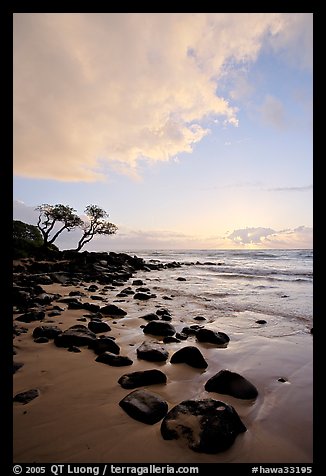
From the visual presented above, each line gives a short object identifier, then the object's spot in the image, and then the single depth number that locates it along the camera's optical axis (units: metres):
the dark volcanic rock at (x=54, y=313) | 6.15
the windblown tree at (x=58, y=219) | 26.03
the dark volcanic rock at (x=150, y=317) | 6.49
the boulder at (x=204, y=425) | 2.06
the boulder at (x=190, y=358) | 3.74
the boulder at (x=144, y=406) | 2.43
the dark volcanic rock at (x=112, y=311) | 6.89
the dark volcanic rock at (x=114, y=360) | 3.67
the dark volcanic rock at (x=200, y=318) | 6.75
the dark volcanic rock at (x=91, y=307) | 7.11
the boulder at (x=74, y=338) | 4.31
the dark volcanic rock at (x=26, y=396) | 2.65
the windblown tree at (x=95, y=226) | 29.73
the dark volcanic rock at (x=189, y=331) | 5.35
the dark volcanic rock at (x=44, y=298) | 7.47
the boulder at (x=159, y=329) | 5.28
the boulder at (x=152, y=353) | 3.92
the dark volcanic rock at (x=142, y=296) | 9.35
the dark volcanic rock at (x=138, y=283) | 13.53
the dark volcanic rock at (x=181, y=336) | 5.11
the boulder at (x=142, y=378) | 3.11
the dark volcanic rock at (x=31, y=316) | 5.55
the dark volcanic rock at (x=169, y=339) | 4.84
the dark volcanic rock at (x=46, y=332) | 4.59
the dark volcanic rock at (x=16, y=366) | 3.35
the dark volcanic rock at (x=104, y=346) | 4.09
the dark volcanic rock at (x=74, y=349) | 4.07
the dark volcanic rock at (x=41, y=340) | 4.34
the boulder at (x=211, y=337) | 4.84
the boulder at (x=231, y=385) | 2.92
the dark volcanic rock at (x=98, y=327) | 5.24
